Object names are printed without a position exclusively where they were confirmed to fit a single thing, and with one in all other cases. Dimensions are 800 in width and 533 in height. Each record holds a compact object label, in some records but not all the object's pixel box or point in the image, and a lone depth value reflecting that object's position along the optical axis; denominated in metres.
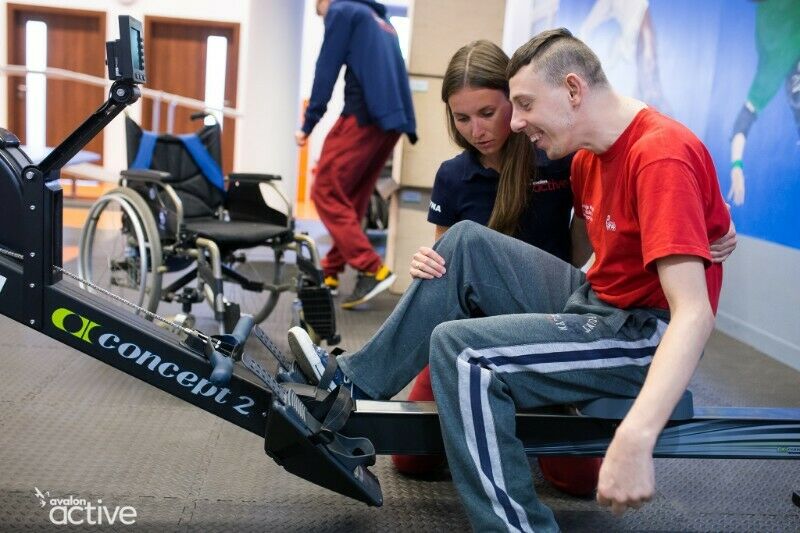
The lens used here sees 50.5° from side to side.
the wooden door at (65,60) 8.80
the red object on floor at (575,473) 1.95
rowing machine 1.49
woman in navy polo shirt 1.84
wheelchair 2.85
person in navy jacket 3.86
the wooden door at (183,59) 8.91
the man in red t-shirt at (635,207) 1.18
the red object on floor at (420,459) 2.01
